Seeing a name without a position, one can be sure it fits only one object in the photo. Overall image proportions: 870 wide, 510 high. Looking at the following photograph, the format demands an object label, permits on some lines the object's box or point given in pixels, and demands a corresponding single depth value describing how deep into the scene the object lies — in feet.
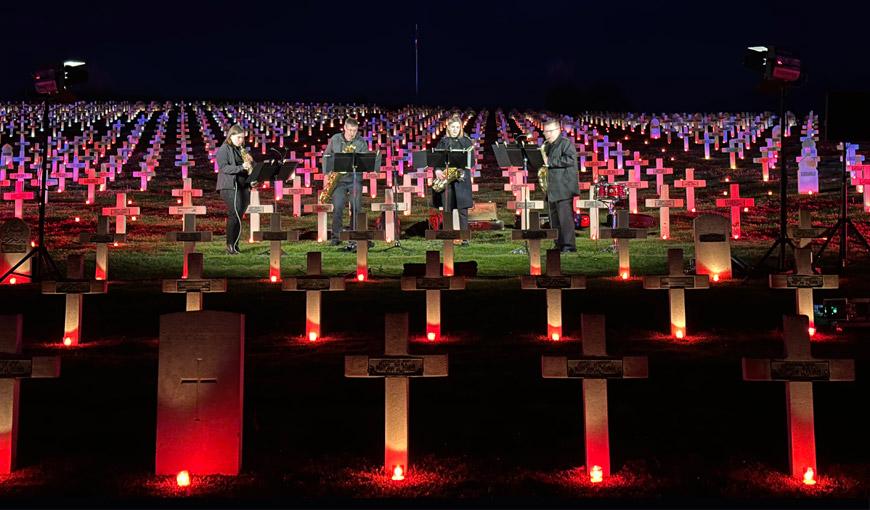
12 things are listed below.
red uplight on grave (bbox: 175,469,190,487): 18.26
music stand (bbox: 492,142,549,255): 50.88
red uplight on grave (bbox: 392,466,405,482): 18.62
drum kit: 68.44
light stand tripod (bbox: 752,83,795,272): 41.75
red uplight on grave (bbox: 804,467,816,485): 18.16
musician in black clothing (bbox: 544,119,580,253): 53.21
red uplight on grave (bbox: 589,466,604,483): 18.43
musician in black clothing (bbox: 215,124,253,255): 55.72
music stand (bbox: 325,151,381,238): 52.11
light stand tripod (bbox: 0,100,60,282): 43.42
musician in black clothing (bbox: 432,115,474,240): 55.42
